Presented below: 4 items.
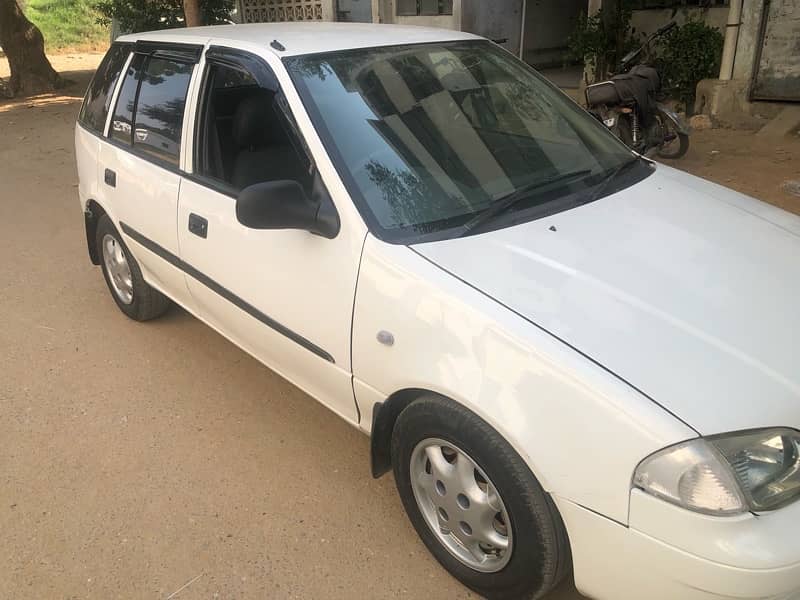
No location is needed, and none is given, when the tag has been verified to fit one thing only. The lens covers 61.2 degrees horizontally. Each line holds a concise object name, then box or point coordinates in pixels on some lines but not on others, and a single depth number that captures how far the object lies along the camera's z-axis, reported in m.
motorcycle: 6.35
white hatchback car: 1.72
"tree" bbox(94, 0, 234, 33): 12.93
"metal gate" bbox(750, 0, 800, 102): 7.48
